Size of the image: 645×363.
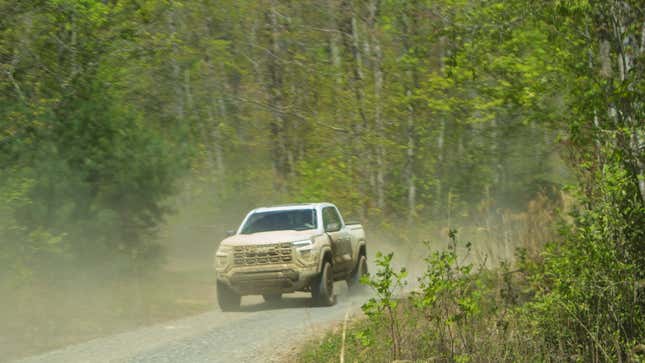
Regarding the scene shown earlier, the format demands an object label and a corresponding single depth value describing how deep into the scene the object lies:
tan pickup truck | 32.44
